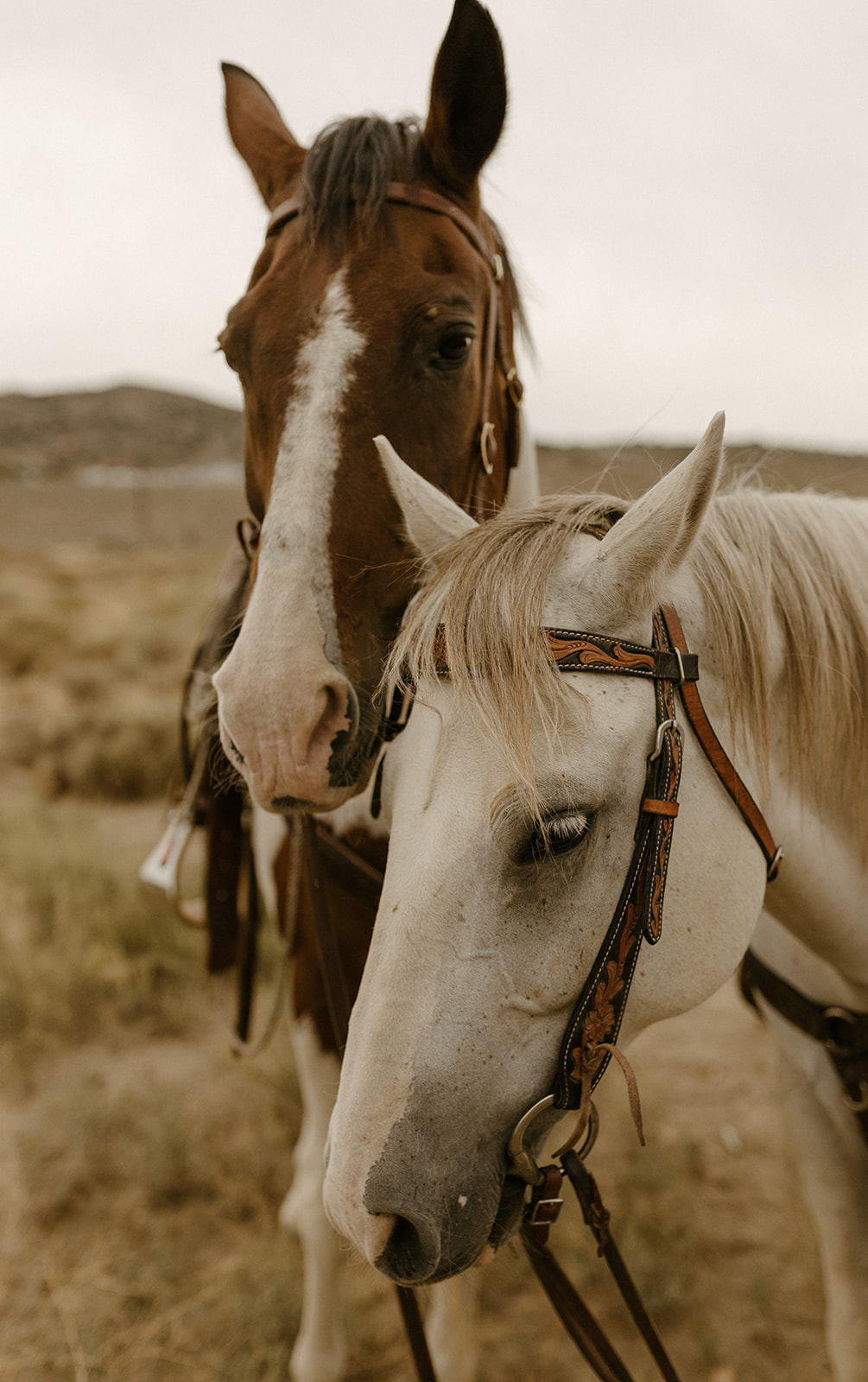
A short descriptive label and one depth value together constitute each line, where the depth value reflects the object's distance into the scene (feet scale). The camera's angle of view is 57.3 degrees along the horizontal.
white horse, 3.22
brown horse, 3.95
